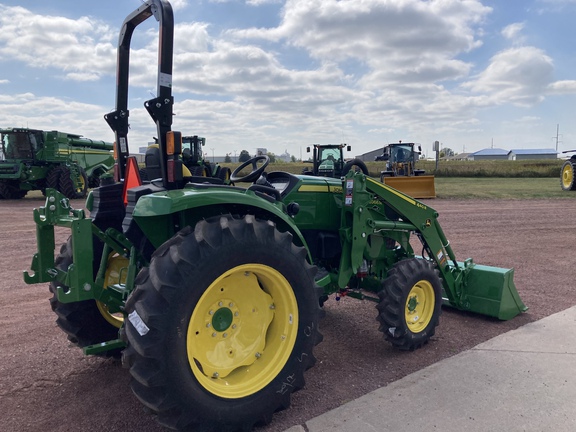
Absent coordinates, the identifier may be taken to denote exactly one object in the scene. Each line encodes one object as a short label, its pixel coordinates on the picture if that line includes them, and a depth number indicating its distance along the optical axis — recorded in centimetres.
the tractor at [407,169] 1712
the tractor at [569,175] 2058
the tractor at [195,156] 1944
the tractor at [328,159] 1622
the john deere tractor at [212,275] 247
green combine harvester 1861
